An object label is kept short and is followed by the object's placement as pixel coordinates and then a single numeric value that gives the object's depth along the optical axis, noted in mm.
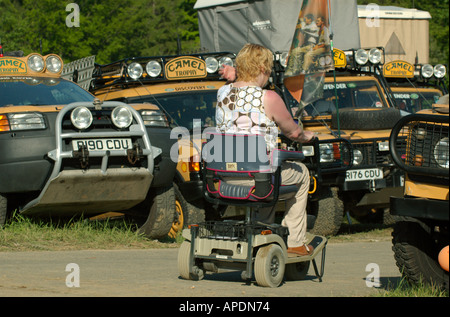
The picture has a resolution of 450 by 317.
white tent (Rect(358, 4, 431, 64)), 20609
